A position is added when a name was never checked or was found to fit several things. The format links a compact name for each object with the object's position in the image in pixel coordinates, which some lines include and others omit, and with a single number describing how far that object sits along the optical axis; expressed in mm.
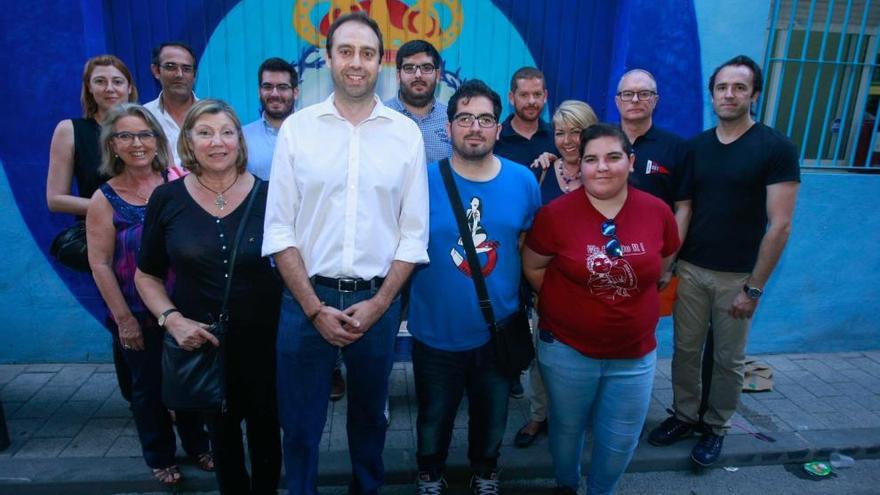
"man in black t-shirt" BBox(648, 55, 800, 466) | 3043
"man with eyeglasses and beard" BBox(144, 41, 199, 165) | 3441
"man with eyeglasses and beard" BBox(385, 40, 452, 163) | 3414
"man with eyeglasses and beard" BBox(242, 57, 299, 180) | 3430
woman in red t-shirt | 2484
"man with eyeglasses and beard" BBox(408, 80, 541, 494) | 2557
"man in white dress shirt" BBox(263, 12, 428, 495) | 2361
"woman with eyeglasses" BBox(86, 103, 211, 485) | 2691
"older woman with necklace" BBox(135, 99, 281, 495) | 2365
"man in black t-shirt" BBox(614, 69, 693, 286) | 3197
